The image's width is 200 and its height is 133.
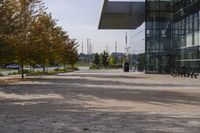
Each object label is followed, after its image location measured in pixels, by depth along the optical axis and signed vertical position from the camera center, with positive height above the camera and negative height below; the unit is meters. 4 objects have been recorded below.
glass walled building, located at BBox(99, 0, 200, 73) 33.71 +4.10
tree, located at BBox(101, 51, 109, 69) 69.85 +1.20
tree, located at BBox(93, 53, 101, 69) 70.93 +0.87
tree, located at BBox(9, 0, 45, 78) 20.57 +2.51
